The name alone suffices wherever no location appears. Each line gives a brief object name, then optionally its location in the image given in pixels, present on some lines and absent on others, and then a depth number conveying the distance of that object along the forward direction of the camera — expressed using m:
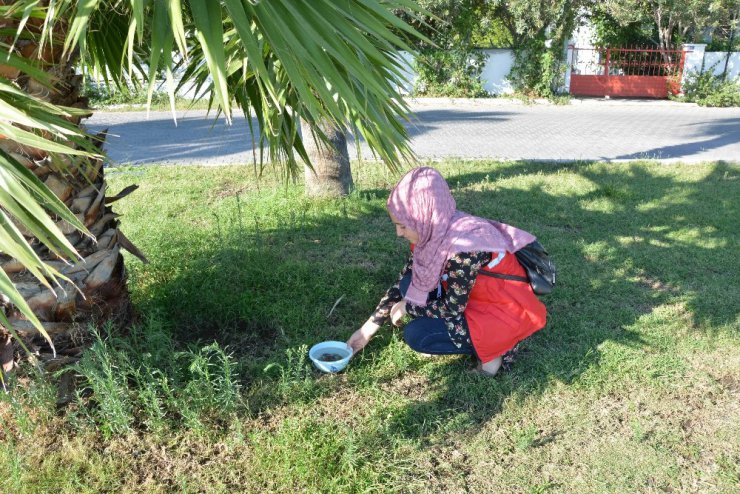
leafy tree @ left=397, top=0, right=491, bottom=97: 16.73
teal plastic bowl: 3.14
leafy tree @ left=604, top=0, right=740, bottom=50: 16.20
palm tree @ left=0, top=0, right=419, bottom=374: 1.79
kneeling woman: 2.95
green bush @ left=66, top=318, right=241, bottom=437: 2.63
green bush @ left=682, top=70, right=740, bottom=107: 15.09
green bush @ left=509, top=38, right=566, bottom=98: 16.66
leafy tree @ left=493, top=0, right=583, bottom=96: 15.95
